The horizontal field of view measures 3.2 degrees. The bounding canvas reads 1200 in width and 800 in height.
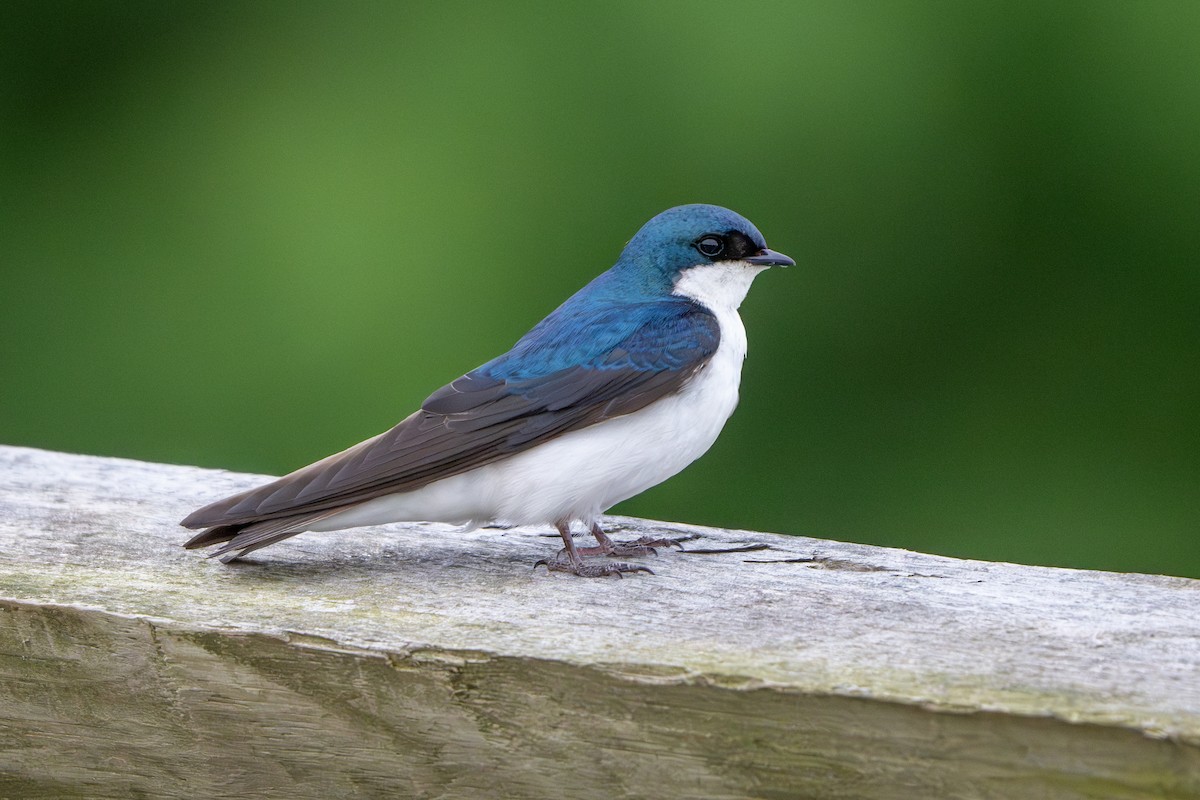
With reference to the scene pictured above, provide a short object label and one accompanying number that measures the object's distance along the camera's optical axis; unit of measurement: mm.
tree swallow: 3991
